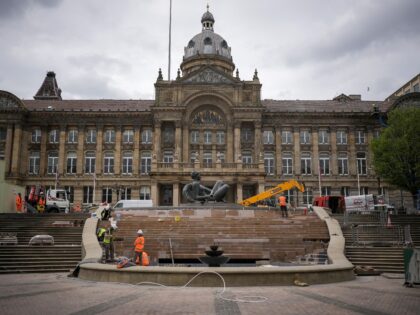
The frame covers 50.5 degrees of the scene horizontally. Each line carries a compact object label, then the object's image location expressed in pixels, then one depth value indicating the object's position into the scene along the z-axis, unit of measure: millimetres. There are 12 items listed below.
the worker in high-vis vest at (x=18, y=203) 42469
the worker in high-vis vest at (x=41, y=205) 42469
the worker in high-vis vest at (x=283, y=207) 31356
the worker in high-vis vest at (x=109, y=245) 21016
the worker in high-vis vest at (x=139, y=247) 19688
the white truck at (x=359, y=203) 48809
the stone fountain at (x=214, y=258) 18875
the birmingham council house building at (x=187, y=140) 59094
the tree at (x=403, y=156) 47594
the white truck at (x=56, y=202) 46281
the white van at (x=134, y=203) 43531
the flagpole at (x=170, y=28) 66219
